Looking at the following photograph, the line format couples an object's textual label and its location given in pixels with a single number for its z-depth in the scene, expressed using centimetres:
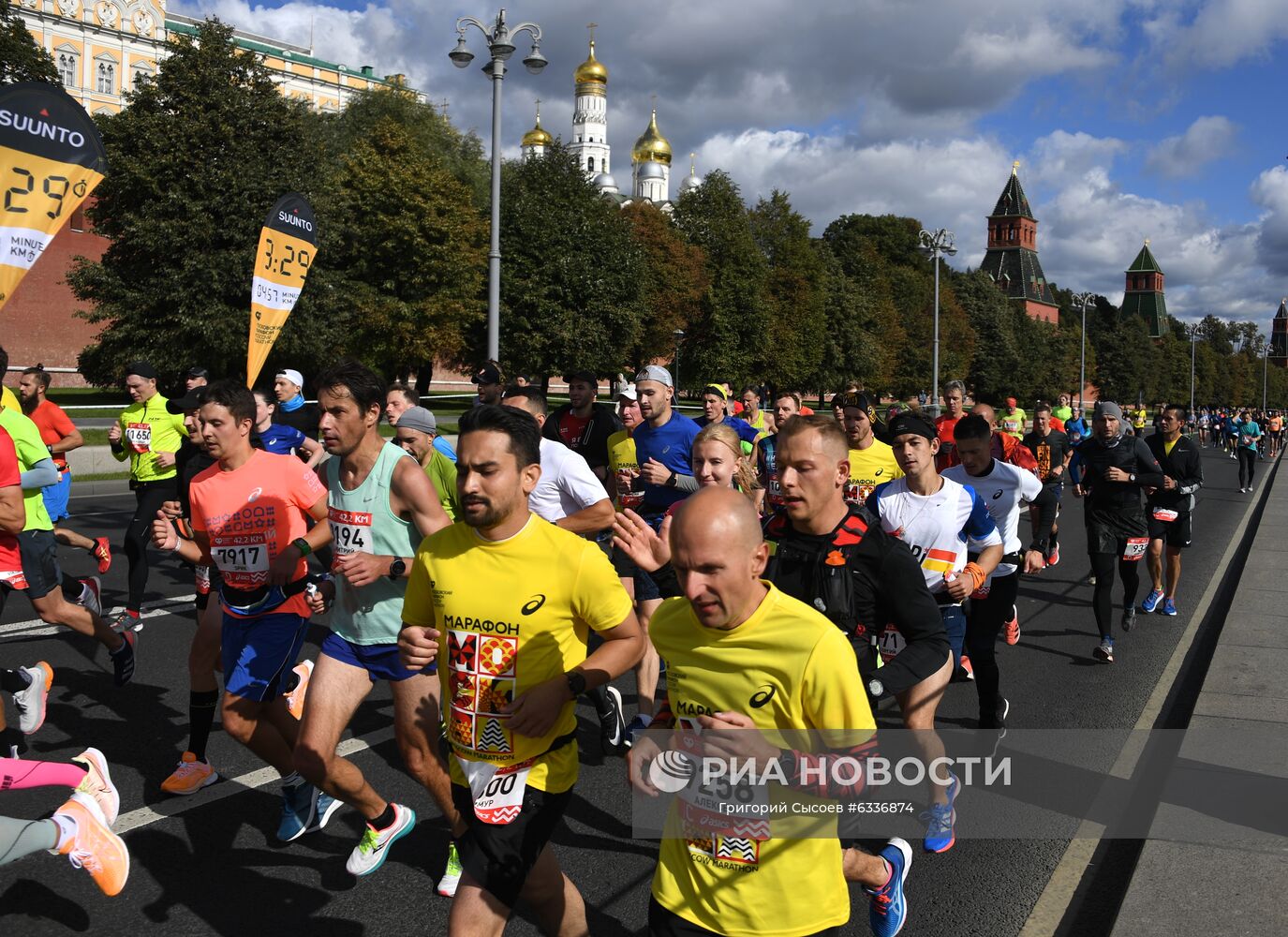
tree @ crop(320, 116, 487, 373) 4103
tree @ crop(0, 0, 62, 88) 3497
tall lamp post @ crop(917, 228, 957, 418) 3747
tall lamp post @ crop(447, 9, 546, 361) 1562
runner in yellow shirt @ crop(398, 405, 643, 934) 296
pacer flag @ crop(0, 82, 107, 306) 746
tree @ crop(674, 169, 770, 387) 5762
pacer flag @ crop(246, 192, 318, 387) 1140
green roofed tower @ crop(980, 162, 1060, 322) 14675
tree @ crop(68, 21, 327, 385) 3183
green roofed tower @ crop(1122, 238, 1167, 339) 16688
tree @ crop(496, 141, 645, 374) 4356
